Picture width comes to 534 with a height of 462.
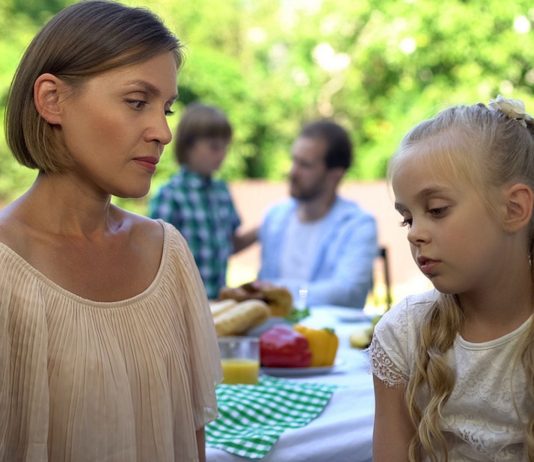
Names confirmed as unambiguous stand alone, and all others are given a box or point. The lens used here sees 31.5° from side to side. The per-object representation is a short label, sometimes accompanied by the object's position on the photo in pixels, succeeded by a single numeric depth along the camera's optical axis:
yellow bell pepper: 2.65
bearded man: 4.55
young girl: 1.72
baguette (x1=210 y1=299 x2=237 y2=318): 2.97
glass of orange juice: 2.45
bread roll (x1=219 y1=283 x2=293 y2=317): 3.20
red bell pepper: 2.62
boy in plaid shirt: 5.09
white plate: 2.60
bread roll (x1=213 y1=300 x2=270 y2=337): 2.84
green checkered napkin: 1.99
